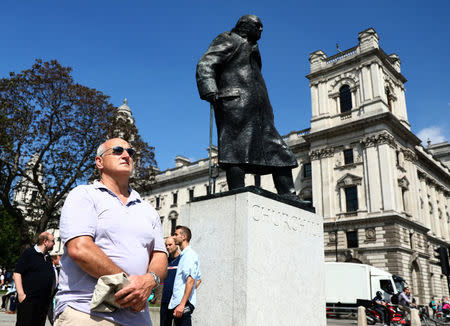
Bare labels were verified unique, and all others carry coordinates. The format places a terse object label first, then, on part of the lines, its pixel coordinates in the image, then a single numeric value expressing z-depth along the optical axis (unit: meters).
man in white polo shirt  1.90
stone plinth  3.70
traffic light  12.67
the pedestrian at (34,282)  4.66
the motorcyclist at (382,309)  14.05
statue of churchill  4.60
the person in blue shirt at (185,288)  3.92
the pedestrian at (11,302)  12.45
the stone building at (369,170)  31.27
